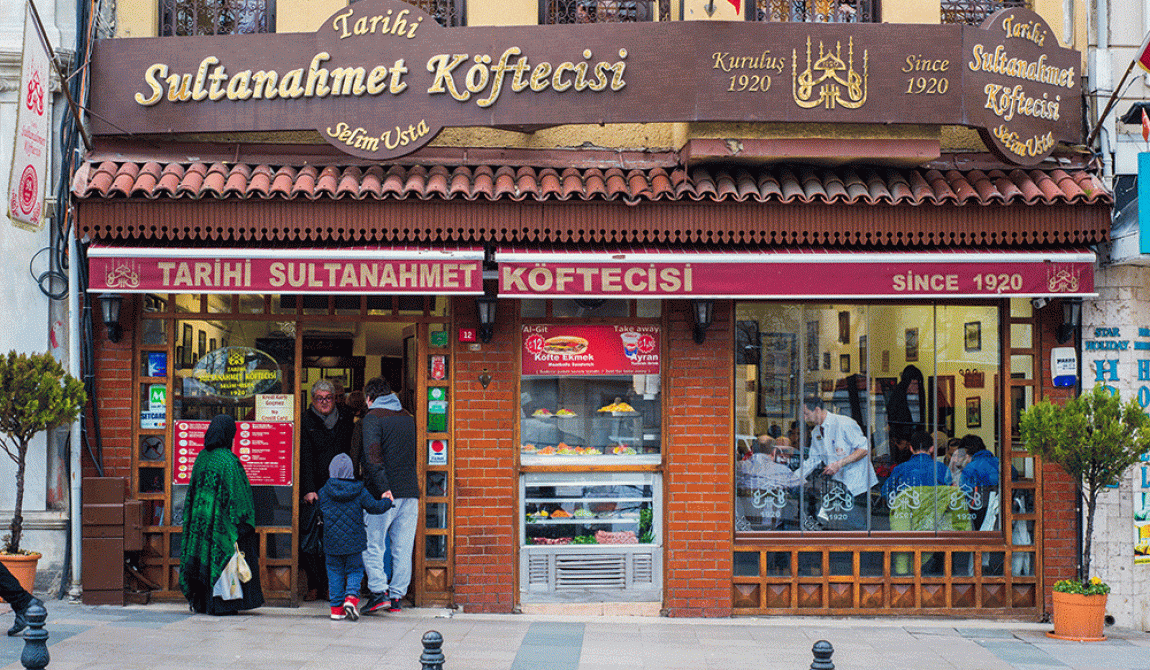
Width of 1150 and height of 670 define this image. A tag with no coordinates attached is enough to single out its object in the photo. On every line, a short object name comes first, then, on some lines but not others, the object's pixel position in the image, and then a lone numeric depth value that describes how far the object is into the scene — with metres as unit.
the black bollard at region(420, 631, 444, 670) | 5.57
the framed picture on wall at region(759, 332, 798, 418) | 9.79
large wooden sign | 9.03
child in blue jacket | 8.86
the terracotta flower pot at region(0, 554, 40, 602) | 8.55
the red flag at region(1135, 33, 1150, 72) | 9.12
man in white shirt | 9.80
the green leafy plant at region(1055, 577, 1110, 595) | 8.73
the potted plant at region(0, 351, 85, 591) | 8.40
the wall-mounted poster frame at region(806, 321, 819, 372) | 9.84
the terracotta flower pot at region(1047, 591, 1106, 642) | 8.70
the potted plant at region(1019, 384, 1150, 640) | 8.48
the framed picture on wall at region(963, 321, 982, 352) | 9.84
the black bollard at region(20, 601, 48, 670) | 5.64
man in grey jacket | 9.05
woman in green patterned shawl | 8.80
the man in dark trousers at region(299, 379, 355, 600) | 9.58
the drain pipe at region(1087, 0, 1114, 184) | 9.67
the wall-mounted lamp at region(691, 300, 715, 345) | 9.23
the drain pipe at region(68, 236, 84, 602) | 9.17
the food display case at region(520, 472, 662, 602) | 9.59
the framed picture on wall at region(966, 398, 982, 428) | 9.82
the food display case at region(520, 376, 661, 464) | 9.69
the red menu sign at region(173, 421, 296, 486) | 9.54
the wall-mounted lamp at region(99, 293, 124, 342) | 9.09
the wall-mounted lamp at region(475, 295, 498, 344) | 9.21
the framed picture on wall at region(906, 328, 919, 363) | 9.82
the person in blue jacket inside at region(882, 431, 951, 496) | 9.80
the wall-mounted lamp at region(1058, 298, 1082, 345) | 9.41
